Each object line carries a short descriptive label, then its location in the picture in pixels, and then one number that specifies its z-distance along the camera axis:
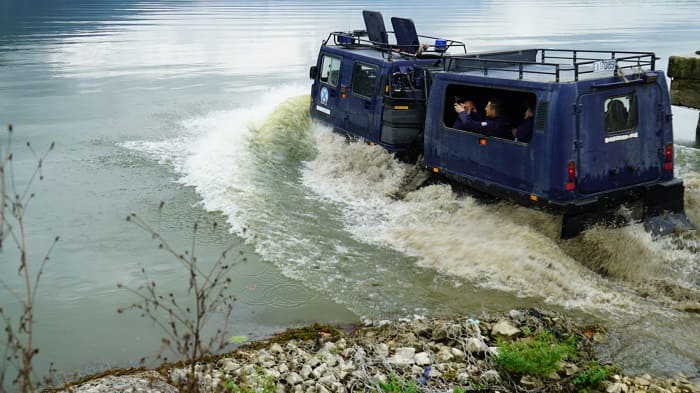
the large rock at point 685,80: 17.16
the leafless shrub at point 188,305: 7.87
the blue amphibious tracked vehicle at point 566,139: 8.88
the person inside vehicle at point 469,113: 10.28
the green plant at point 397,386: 6.14
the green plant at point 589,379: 6.39
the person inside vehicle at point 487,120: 9.80
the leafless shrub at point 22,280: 3.80
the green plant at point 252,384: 6.06
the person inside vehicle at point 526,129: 9.34
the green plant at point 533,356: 6.48
